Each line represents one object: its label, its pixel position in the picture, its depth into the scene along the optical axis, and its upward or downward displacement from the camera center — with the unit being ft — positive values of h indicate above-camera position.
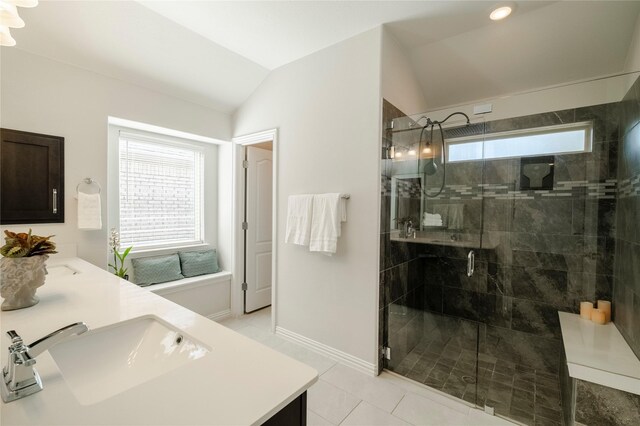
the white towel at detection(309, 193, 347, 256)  7.75 -0.37
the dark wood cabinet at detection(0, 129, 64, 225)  6.75 +0.71
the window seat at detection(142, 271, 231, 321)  9.63 -3.14
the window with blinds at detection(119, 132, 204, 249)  9.70 +0.56
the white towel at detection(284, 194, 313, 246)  8.40 -0.33
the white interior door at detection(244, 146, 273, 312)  11.59 -0.87
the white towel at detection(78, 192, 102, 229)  7.63 -0.13
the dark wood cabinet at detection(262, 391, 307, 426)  2.34 -1.80
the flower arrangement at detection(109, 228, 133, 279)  8.81 -1.43
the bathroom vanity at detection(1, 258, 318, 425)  2.10 -1.53
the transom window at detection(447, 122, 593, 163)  7.95 +2.05
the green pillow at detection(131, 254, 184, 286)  9.61 -2.21
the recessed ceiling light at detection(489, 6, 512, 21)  6.57 +4.72
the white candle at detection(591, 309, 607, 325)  6.82 -2.59
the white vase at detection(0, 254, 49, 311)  3.85 -1.05
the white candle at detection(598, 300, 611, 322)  6.86 -2.40
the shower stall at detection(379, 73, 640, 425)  7.50 -1.01
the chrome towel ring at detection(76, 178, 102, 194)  7.89 +0.68
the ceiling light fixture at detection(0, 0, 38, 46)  3.96 +2.69
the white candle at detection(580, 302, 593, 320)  7.16 -2.53
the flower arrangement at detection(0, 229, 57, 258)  3.99 -0.59
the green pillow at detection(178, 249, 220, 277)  10.75 -2.17
